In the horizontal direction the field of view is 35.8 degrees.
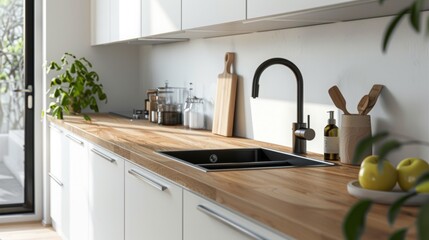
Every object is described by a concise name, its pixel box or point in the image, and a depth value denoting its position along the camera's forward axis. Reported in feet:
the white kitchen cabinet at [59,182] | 13.64
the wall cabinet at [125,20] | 12.28
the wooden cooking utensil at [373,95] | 7.30
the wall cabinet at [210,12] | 7.95
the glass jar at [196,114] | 12.12
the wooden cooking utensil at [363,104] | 7.30
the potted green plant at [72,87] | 14.56
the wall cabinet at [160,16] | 10.05
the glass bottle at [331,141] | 7.79
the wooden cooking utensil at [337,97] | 7.73
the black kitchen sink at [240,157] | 8.01
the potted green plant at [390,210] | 2.01
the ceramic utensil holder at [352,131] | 7.25
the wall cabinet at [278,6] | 6.21
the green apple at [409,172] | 5.06
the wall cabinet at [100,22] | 14.40
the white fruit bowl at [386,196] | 4.89
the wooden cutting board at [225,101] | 10.85
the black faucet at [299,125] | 8.14
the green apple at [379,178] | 5.13
